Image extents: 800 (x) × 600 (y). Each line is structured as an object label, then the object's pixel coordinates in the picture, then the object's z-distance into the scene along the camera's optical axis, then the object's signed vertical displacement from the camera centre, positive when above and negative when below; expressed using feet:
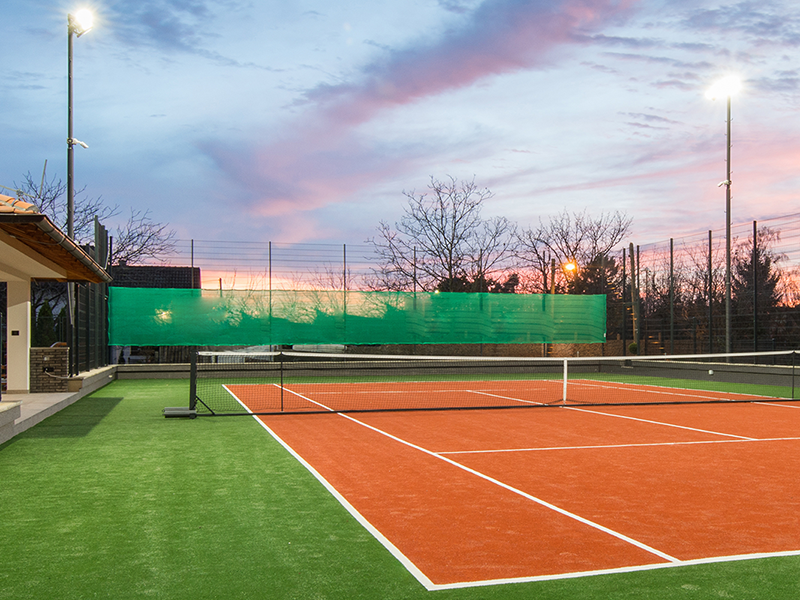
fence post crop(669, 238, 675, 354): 77.41 +2.11
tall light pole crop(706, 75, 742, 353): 69.21 +21.46
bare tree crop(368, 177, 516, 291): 118.62 +13.26
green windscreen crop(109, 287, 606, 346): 72.02 -0.74
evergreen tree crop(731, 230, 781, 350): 67.51 +1.62
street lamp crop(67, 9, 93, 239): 50.90 +20.43
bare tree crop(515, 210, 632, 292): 143.23 +15.27
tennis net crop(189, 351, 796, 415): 50.65 -6.60
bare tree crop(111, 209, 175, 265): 113.29 +11.43
